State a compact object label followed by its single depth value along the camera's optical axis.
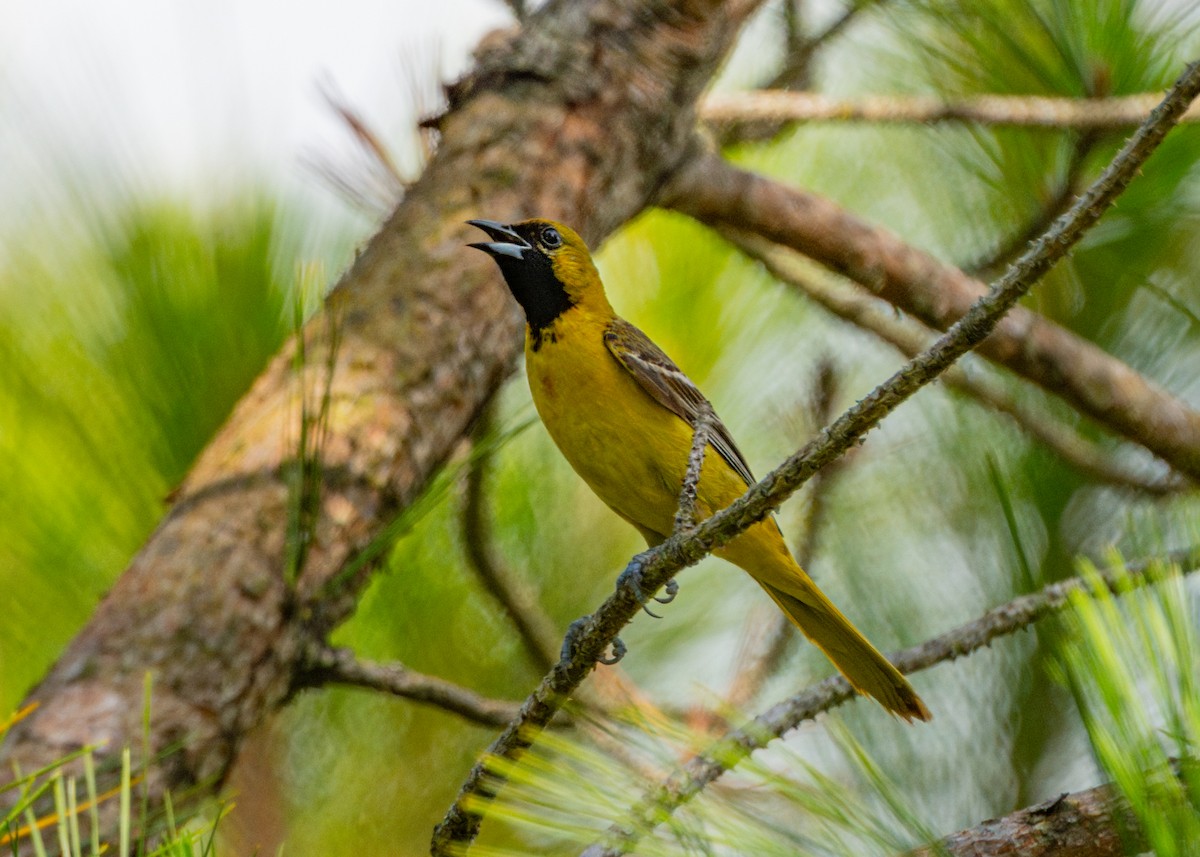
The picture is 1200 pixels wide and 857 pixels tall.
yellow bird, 6.27
